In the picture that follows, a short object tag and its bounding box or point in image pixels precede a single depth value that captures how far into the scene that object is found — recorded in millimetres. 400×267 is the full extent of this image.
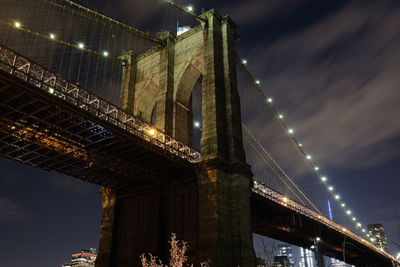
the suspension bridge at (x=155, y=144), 23156
